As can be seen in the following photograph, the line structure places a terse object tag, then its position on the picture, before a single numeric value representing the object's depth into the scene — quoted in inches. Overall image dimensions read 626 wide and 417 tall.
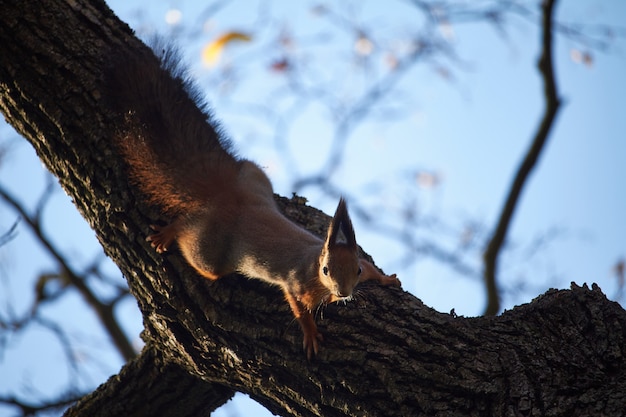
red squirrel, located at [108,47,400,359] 252.1
